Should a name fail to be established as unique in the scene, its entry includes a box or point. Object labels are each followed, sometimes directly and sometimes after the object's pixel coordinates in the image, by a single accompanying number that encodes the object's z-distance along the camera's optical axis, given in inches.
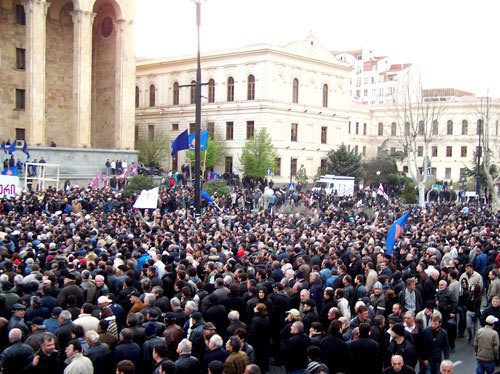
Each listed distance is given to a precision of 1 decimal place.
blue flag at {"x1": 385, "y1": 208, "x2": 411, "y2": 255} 586.0
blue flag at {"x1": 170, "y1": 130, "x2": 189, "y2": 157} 884.6
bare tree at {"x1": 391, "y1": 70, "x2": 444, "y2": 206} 2571.4
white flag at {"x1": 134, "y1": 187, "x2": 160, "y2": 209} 822.5
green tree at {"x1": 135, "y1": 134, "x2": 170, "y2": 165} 2132.1
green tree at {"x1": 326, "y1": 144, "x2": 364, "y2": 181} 2004.2
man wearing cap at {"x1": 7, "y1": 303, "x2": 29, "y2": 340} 319.3
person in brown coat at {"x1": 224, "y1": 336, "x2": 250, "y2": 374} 276.1
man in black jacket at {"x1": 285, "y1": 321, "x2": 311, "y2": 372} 311.1
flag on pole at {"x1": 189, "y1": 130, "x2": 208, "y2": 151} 917.2
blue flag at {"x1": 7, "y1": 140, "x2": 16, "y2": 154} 1280.8
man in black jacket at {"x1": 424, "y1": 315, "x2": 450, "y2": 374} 350.3
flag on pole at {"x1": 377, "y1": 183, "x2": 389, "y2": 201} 1373.3
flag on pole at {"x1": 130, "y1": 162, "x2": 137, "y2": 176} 1453.0
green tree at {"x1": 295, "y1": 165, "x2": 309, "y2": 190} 1861.2
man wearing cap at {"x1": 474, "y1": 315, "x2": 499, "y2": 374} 348.6
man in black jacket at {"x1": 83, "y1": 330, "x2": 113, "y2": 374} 284.2
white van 1681.8
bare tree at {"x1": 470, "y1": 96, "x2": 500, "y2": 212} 1426.7
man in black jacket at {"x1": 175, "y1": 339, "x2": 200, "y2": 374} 281.0
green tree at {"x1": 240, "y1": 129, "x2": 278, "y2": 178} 1884.8
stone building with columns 1544.0
